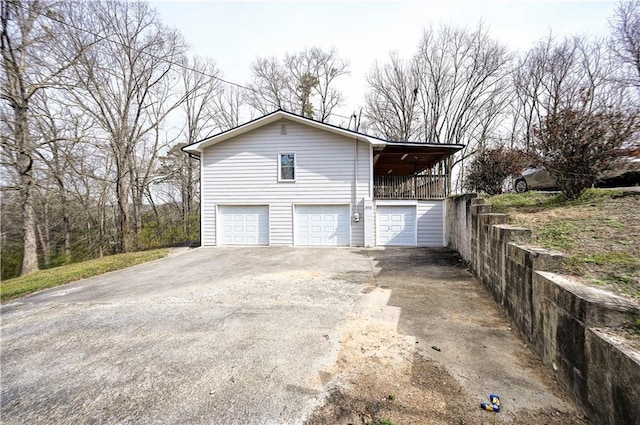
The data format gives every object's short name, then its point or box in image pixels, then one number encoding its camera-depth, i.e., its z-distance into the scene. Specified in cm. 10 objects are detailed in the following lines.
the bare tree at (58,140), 1030
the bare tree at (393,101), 2234
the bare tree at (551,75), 1587
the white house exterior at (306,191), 1113
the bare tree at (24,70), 922
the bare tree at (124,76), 1342
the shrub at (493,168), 1020
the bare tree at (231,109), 2273
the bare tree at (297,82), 2323
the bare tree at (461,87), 2027
